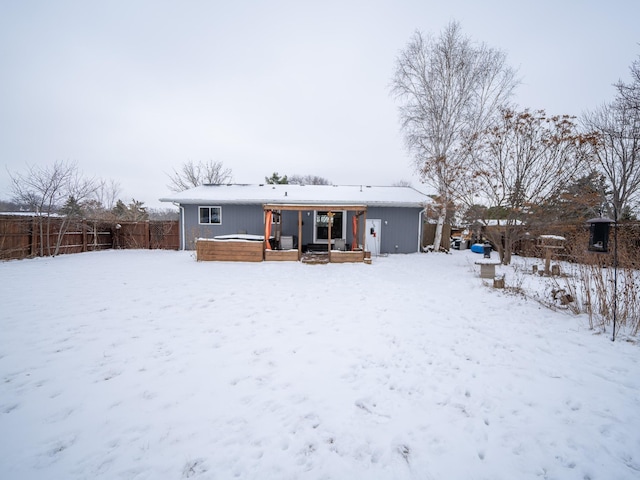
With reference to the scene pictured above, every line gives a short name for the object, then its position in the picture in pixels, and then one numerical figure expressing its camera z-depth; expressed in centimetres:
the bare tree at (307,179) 4161
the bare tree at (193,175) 2461
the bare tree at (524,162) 812
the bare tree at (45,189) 1018
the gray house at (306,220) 1282
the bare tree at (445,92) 1283
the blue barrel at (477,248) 1408
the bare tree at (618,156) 1166
